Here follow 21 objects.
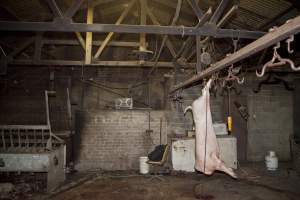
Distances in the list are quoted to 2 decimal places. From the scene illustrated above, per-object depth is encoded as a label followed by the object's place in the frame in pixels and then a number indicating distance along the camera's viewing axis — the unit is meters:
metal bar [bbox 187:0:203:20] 3.24
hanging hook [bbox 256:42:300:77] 2.01
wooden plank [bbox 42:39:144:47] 5.78
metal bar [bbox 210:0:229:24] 3.20
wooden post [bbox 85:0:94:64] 4.75
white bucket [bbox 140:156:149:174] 6.11
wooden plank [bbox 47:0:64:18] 2.96
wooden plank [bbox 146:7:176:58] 4.88
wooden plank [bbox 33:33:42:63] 5.40
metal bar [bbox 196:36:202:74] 3.58
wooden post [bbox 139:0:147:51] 4.81
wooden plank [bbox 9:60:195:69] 5.55
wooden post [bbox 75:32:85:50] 5.25
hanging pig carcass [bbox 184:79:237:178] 3.64
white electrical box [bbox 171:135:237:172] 6.15
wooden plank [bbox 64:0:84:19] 3.10
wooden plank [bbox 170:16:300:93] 1.60
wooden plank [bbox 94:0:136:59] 4.99
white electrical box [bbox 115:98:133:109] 6.79
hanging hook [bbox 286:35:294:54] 1.78
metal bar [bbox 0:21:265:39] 3.06
